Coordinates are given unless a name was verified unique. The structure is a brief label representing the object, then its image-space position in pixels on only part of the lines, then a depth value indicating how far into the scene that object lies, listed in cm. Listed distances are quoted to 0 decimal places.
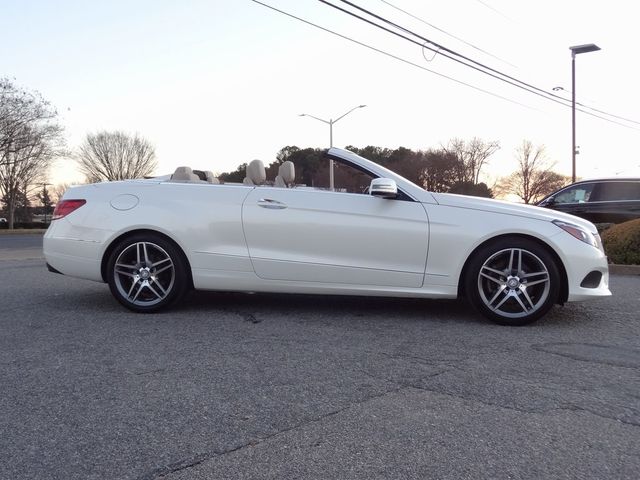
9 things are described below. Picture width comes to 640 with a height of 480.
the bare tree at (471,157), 5216
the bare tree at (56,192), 8338
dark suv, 1170
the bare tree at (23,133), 3478
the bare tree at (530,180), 5553
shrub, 866
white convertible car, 451
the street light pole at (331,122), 2968
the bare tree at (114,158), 5641
